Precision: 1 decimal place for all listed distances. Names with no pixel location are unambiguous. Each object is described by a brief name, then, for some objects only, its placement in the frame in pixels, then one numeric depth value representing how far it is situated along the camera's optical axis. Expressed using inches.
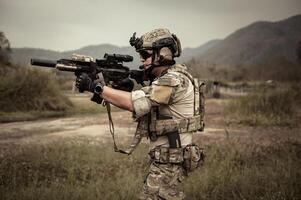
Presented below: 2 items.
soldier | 118.3
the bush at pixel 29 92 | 667.4
